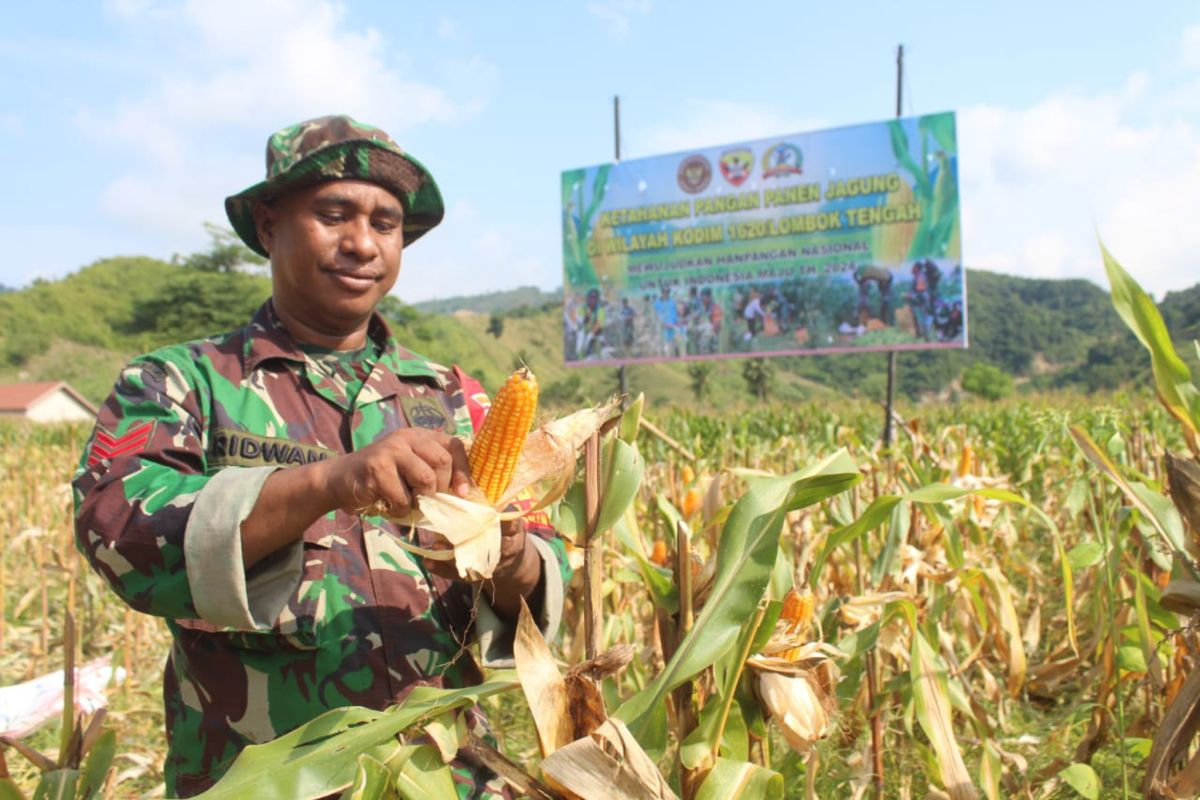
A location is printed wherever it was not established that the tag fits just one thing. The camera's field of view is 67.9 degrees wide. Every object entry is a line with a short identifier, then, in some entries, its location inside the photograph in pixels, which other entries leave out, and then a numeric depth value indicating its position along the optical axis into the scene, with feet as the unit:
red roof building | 124.88
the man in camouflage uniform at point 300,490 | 3.27
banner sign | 35.04
